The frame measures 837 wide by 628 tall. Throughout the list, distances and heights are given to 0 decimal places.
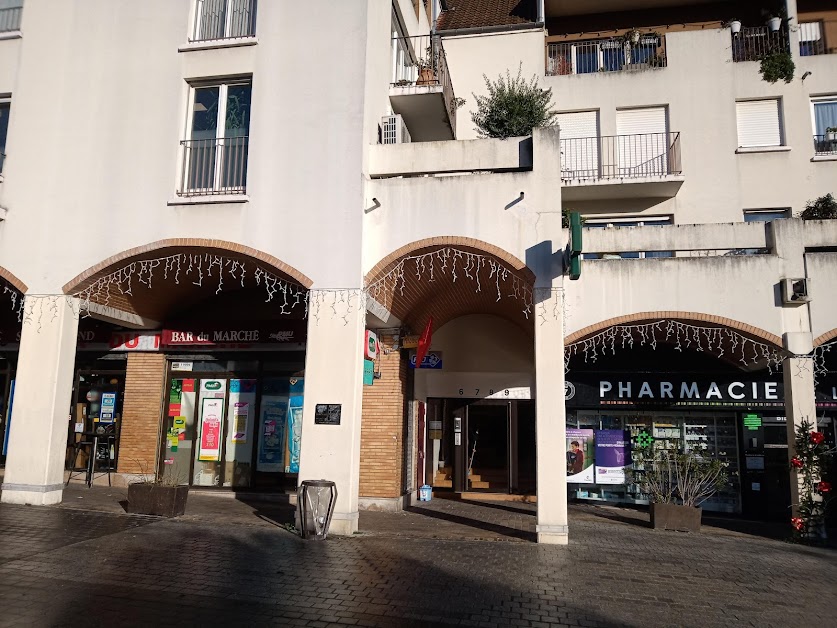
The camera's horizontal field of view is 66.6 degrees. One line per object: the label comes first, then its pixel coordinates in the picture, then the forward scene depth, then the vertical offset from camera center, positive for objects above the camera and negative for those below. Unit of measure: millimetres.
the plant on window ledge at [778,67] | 14836 +8372
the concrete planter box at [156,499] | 9977 -1200
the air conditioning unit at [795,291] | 10281 +2250
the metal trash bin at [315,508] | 8766 -1134
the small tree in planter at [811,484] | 10008 -808
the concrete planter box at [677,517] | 10914 -1474
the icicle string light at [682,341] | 11284 +1745
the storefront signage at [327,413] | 9422 +169
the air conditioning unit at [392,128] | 10920 +5056
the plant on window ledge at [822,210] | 12750 +4410
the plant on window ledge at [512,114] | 12312 +6179
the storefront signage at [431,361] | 14609 +1486
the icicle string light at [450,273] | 10164 +2595
